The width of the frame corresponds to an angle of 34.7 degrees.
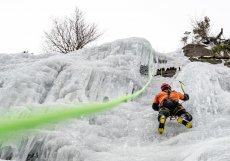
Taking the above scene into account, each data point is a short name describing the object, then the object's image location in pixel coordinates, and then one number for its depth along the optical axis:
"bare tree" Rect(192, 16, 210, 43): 17.00
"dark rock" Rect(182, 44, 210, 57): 11.51
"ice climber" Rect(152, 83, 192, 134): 5.84
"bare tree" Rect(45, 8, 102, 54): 22.66
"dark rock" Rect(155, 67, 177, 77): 9.84
